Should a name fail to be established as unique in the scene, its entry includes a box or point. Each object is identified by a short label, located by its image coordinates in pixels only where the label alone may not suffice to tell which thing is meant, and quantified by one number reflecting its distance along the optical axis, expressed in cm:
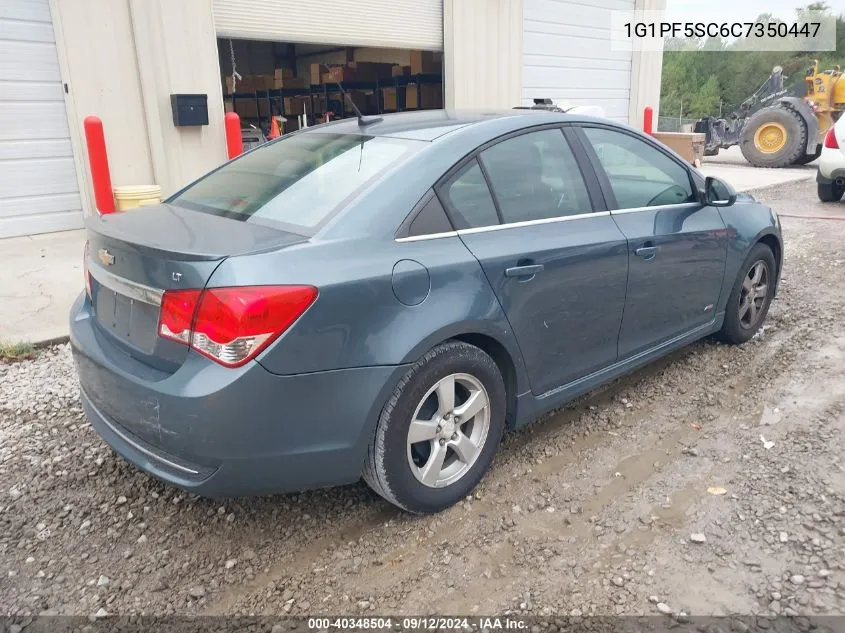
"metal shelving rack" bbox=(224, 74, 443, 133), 1244
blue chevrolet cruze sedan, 235
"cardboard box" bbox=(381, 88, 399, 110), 1312
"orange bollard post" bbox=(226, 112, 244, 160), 850
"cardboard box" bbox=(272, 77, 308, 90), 1426
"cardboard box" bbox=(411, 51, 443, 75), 1222
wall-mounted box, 809
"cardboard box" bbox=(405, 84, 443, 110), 1219
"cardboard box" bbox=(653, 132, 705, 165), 1374
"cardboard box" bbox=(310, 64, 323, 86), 1440
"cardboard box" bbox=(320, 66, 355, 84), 1369
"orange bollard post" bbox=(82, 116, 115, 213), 739
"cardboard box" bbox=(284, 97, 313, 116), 1427
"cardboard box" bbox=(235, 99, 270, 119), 1504
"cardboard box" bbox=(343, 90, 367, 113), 1373
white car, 973
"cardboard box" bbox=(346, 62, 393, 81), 1353
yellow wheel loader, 1566
